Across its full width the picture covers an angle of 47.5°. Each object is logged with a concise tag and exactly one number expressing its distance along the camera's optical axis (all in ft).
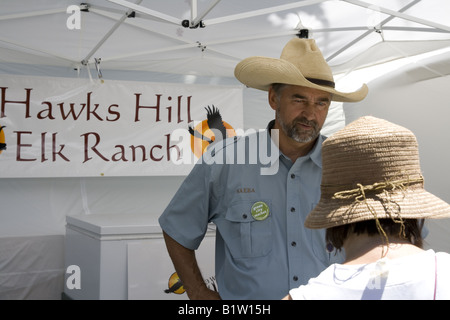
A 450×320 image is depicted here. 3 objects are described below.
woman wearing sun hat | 2.86
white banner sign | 14.55
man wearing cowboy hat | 5.69
